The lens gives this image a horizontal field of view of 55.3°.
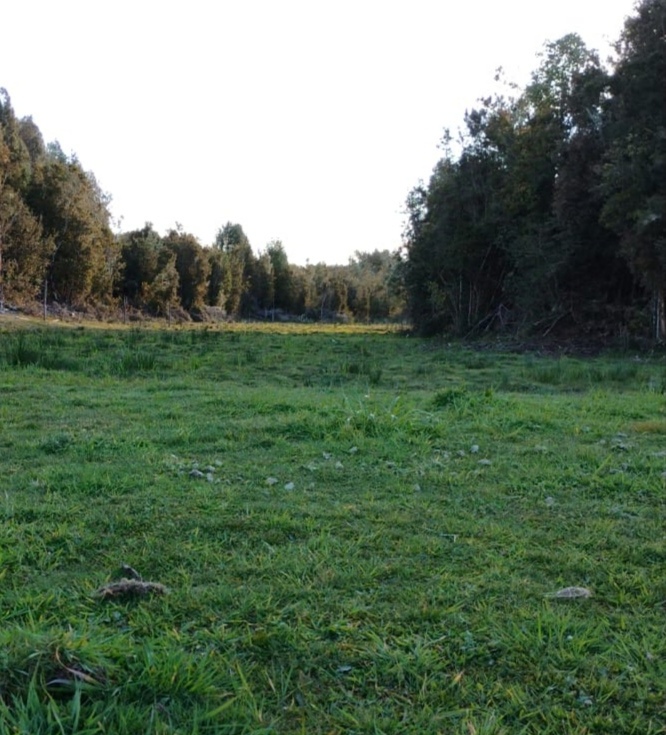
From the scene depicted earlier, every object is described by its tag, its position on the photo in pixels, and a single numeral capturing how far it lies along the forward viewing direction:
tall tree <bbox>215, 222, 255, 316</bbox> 56.97
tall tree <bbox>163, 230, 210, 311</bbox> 50.91
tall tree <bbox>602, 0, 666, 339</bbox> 16.94
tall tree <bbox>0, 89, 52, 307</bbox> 34.53
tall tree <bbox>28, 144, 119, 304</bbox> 39.16
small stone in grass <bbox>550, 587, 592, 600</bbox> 2.75
